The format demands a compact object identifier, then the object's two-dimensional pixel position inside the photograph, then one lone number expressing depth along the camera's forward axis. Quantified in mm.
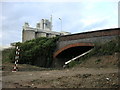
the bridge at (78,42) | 9712
